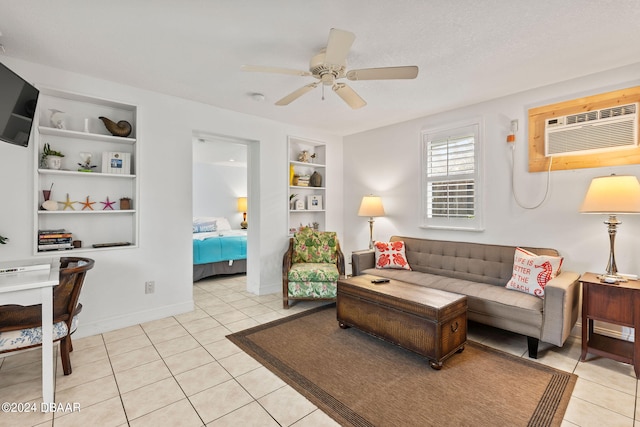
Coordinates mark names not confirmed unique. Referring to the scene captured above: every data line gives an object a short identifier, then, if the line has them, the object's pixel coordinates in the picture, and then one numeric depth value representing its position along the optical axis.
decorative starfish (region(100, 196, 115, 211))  3.04
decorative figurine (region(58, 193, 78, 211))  2.83
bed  4.68
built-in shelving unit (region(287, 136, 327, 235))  4.63
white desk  1.74
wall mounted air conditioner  2.51
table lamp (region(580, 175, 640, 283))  2.23
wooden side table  2.14
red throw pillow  3.70
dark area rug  1.76
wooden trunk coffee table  2.23
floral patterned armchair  3.57
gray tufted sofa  2.34
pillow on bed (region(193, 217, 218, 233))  5.99
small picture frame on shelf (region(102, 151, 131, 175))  2.96
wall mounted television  1.95
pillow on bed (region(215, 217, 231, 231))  6.38
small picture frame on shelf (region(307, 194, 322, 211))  4.86
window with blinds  3.53
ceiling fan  1.75
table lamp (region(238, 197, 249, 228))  7.37
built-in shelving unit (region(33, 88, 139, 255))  2.71
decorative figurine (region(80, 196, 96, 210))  2.93
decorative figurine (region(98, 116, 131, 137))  2.93
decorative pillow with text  2.60
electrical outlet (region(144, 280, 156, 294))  3.17
